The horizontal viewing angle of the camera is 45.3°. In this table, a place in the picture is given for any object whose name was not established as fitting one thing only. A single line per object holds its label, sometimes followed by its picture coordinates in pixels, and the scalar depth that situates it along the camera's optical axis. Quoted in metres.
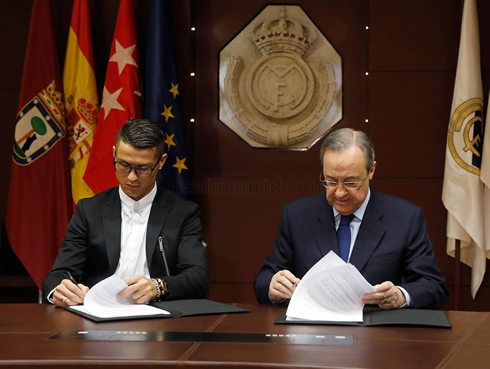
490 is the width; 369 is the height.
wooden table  1.49
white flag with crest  3.89
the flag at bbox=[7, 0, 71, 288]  4.07
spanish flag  4.12
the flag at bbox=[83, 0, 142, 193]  3.98
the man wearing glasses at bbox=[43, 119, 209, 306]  2.70
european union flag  4.08
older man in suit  2.46
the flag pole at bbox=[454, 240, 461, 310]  4.00
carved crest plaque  4.32
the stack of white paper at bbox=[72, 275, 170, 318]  2.11
